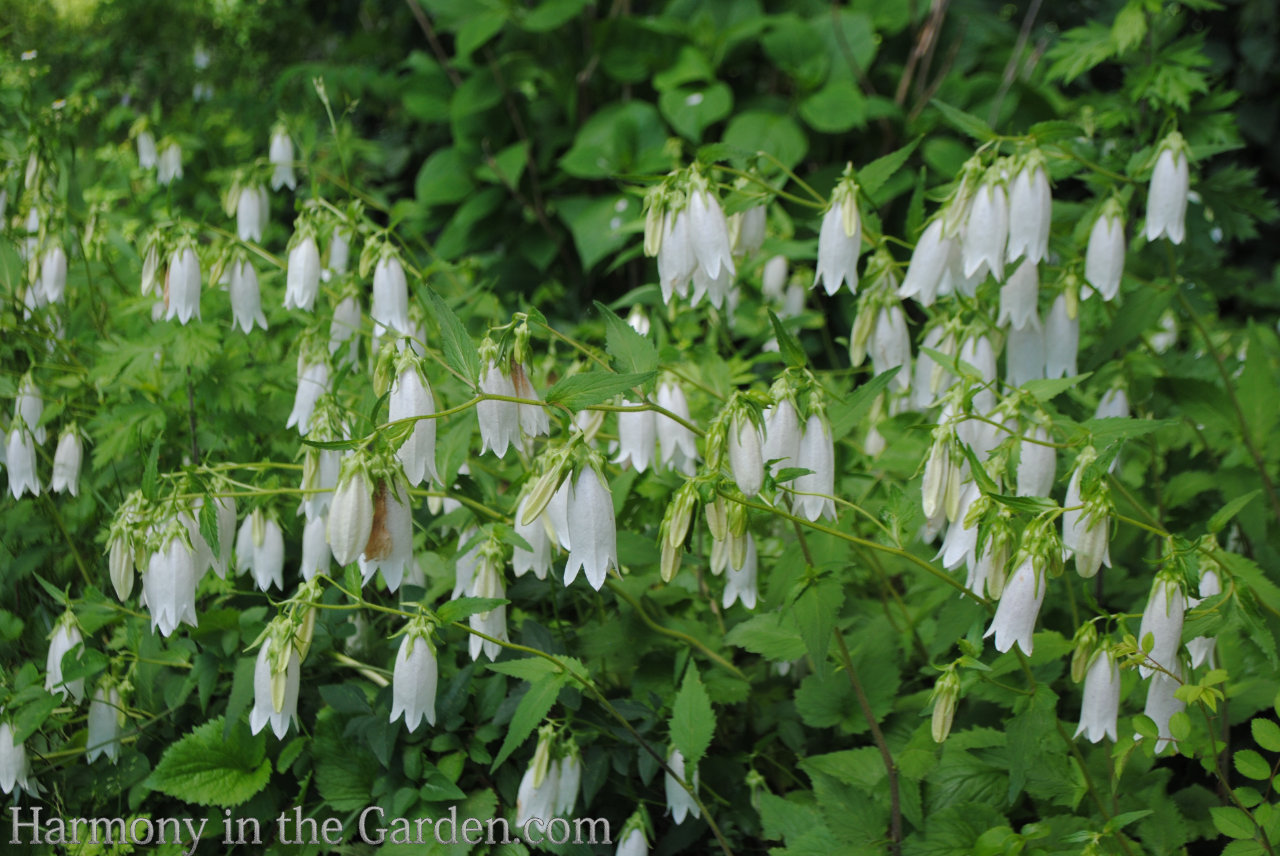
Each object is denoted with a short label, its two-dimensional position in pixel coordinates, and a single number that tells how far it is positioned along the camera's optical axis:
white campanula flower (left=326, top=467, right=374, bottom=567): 1.63
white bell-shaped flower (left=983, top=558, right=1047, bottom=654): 1.62
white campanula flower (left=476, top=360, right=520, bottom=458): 1.70
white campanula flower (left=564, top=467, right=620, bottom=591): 1.63
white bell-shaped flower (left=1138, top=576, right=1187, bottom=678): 1.67
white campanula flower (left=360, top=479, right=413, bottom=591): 1.70
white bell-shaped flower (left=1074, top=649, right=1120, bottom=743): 1.76
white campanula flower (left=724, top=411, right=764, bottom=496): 1.69
